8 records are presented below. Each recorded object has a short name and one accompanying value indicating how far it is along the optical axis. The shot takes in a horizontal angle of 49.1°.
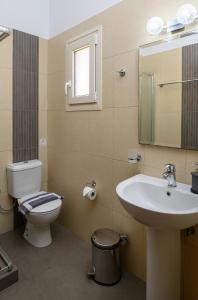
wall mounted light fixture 1.25
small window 1.90
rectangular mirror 1.34
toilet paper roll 1.96
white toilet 1.98
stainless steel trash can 1.65
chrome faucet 1.37
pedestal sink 1.23
